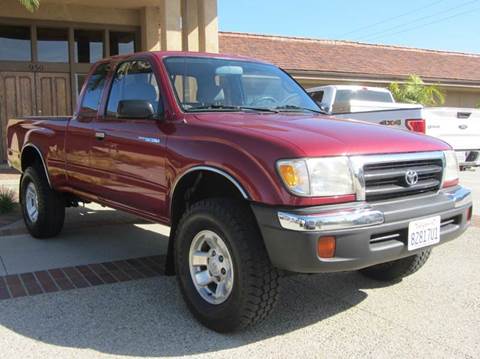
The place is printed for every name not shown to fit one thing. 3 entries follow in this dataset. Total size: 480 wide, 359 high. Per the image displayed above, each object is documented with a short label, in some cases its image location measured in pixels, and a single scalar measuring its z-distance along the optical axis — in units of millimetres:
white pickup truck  8836
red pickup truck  3201
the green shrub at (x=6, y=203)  7660
